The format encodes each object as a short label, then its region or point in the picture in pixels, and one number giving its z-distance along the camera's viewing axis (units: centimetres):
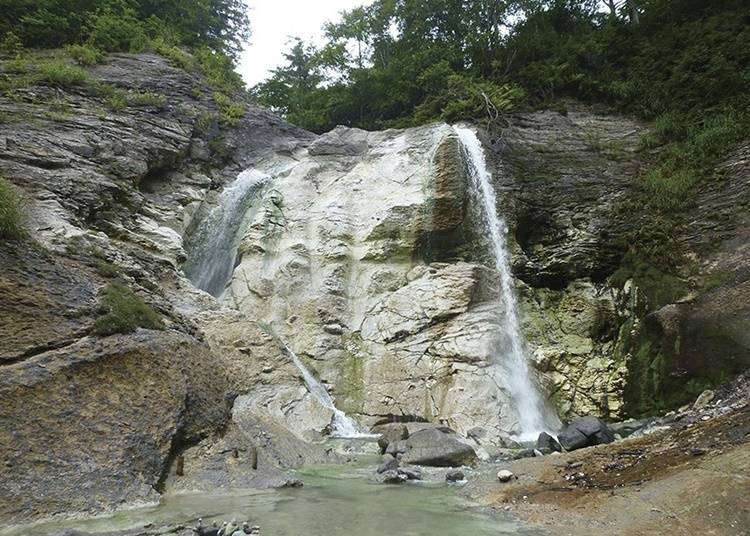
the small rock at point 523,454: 986
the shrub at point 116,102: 1766
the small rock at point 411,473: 840
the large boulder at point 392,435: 1077
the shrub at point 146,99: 1862
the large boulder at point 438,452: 948
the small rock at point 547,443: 999
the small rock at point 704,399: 1092
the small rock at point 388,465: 869
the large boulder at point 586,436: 984
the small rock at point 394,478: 818
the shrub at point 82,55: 2006
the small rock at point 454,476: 824
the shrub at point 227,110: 2208
